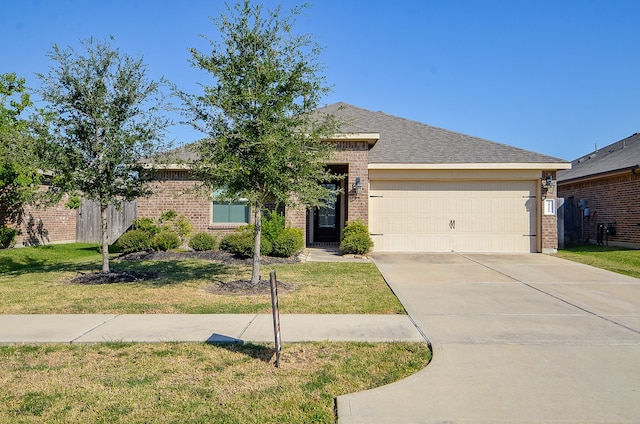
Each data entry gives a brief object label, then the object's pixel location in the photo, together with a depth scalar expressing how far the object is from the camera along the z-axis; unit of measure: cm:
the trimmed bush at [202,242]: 1520
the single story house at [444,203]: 1565
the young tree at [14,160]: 945
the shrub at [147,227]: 1531
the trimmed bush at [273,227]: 1398
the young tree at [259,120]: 831
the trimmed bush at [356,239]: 1427
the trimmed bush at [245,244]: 1374
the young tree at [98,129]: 966
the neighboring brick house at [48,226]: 1761
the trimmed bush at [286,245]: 1372
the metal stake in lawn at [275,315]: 453
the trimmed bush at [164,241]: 1505
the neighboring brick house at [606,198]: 1584
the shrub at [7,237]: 1598
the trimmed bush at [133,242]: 1478
